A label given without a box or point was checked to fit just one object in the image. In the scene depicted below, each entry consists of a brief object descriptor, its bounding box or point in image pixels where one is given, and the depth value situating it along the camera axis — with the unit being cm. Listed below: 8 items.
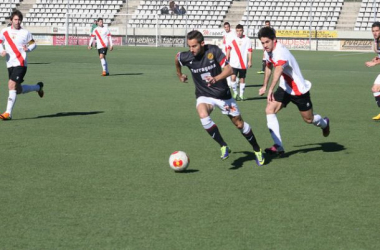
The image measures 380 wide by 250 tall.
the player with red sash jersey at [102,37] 2737
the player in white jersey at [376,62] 1358
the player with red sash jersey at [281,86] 941
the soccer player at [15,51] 1392
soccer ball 875
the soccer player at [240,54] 1873
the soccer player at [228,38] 1902
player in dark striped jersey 902
